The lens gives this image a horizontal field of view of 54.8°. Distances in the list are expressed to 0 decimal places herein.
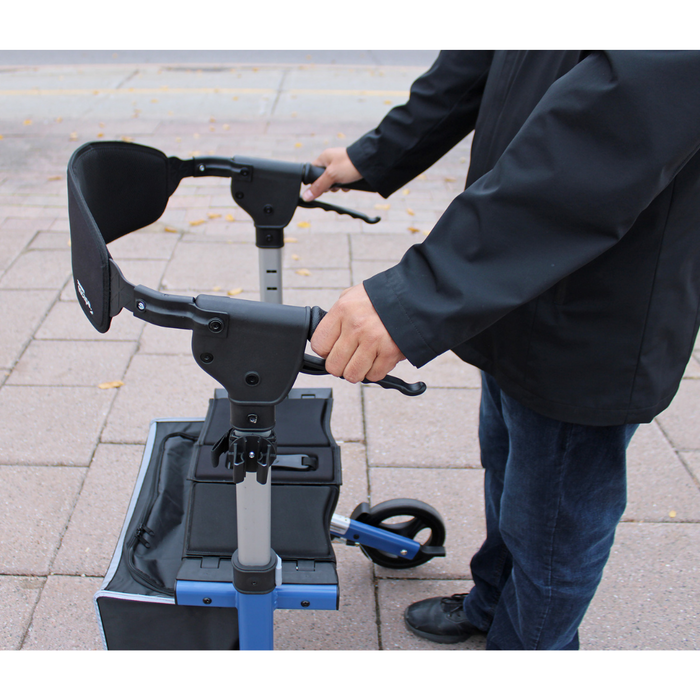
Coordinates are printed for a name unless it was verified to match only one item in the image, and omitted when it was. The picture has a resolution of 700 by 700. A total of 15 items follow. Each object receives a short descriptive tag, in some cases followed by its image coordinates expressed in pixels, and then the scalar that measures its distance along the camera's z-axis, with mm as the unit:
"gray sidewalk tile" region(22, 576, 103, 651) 1974
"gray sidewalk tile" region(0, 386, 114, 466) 2666
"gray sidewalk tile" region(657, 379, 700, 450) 2898
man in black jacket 1023
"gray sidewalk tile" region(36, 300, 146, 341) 3422
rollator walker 1126
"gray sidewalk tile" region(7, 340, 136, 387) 3098
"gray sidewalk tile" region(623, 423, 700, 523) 2531
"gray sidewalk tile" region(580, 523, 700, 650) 2072
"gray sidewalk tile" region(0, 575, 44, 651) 1975
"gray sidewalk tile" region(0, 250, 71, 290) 3849
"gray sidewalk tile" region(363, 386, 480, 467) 2760
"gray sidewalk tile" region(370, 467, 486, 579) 2293
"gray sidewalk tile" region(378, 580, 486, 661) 2037
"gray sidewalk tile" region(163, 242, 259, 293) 3916
